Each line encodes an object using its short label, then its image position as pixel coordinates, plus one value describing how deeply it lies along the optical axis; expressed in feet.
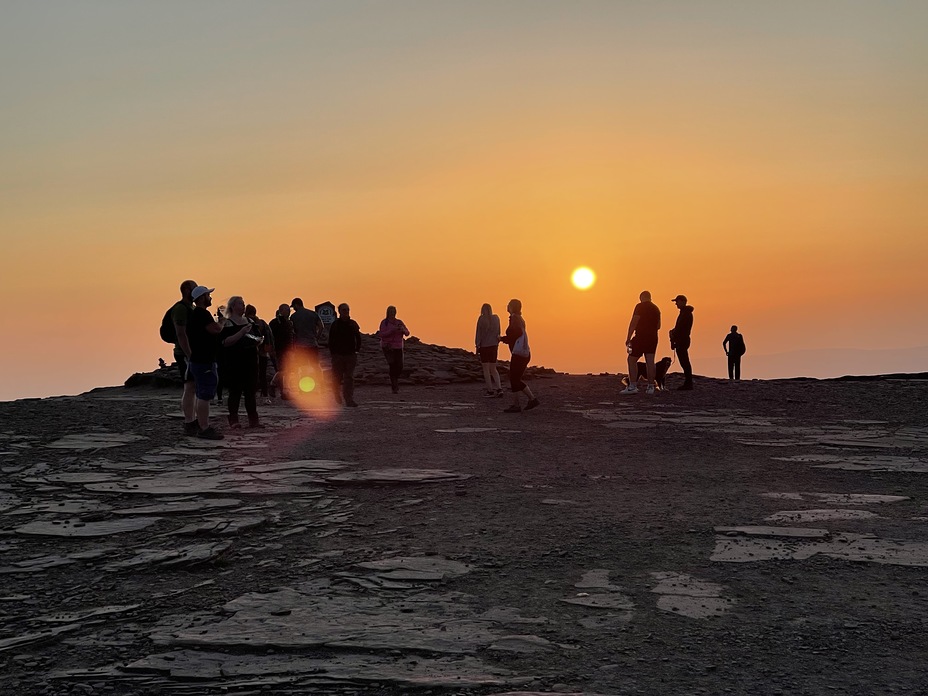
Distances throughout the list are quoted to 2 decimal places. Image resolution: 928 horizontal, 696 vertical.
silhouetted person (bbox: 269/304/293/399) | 59.77
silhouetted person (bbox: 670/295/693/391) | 66.90
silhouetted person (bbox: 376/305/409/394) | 67.31
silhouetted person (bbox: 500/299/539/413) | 50.80
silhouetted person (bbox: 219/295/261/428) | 41.34
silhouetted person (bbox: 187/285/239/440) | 38.17
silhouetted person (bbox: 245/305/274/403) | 54.22
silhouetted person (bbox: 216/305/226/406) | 40.02
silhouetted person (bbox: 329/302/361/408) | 56.95
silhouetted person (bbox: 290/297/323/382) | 60.03
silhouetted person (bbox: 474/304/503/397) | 61.31
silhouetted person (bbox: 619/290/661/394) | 62.64
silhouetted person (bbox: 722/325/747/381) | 89.25
